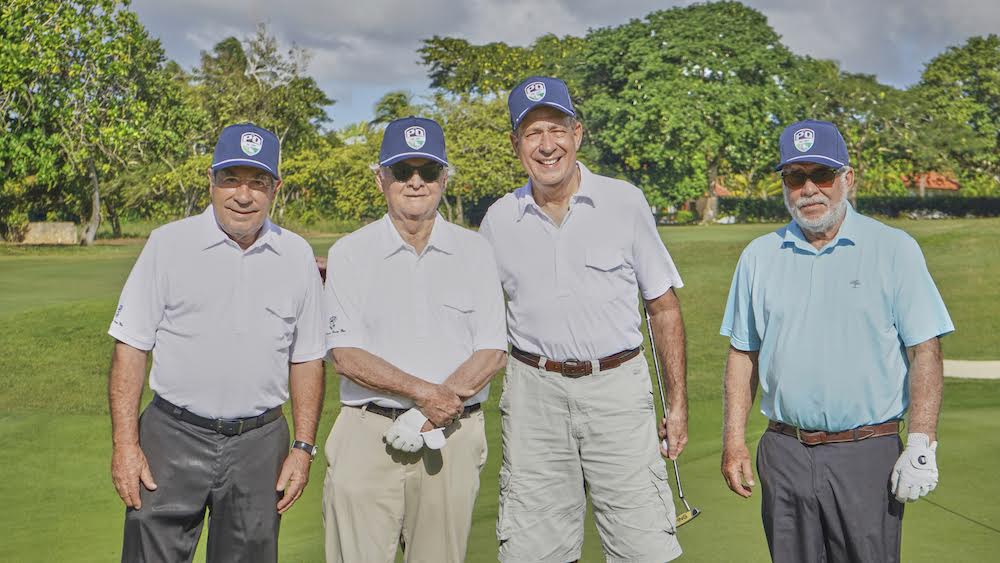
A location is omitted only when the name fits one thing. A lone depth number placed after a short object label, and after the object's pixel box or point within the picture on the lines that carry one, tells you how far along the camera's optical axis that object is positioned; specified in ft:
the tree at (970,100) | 209.05
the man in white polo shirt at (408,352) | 13.07
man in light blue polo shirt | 12.38
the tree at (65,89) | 120.07
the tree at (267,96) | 178.91
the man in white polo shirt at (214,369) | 12.75
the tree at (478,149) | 181.06
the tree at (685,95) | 180.24
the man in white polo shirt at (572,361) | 14.53
